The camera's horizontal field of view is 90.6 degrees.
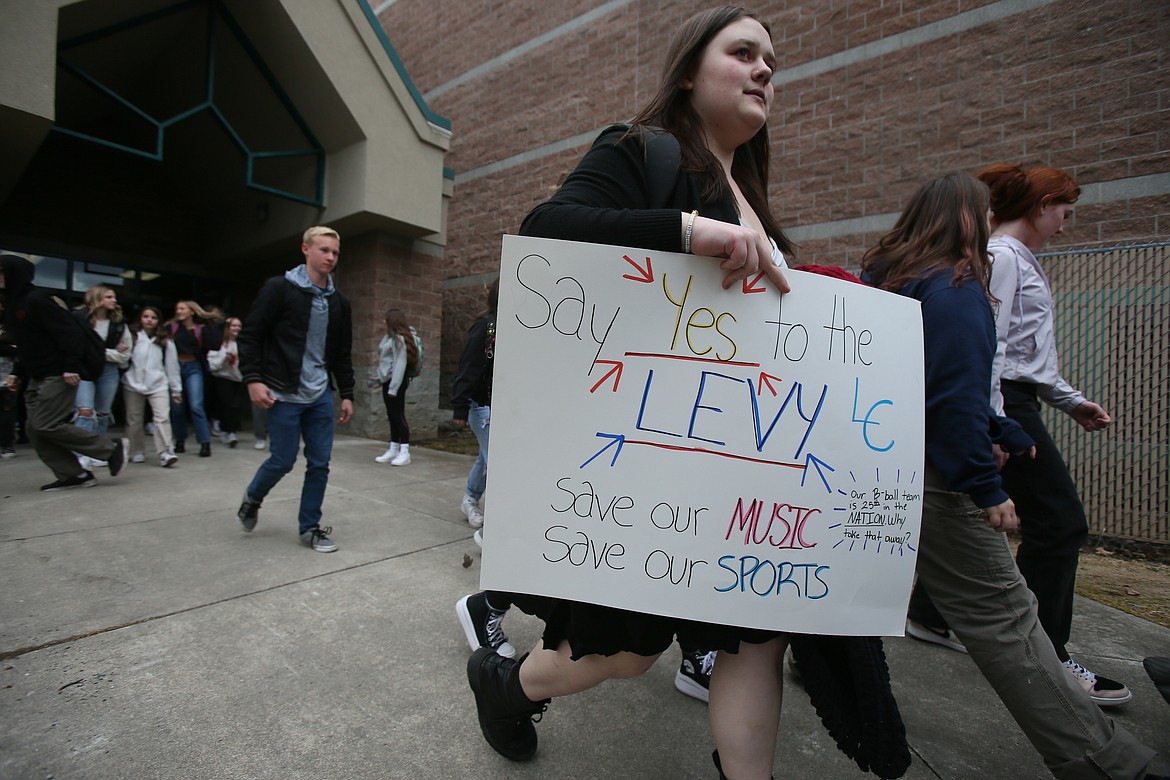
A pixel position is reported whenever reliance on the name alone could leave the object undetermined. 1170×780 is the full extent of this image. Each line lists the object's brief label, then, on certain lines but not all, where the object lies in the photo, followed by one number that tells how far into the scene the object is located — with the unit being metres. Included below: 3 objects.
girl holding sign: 1.17
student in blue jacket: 1.47
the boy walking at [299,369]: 3.55
